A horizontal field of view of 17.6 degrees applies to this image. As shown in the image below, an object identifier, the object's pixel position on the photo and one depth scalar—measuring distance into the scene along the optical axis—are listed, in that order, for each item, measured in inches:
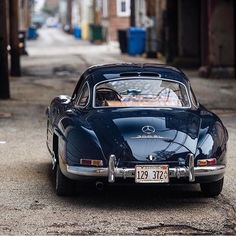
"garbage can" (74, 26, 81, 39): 3565.5
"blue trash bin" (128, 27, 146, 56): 1615.4
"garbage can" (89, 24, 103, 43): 2687.0
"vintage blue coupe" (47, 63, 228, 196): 292.5
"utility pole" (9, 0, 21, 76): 979.9
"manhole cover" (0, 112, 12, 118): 618.4
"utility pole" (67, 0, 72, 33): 5014.8
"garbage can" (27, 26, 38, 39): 3152.1
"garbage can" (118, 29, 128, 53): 1727.4
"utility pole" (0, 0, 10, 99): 738.8
